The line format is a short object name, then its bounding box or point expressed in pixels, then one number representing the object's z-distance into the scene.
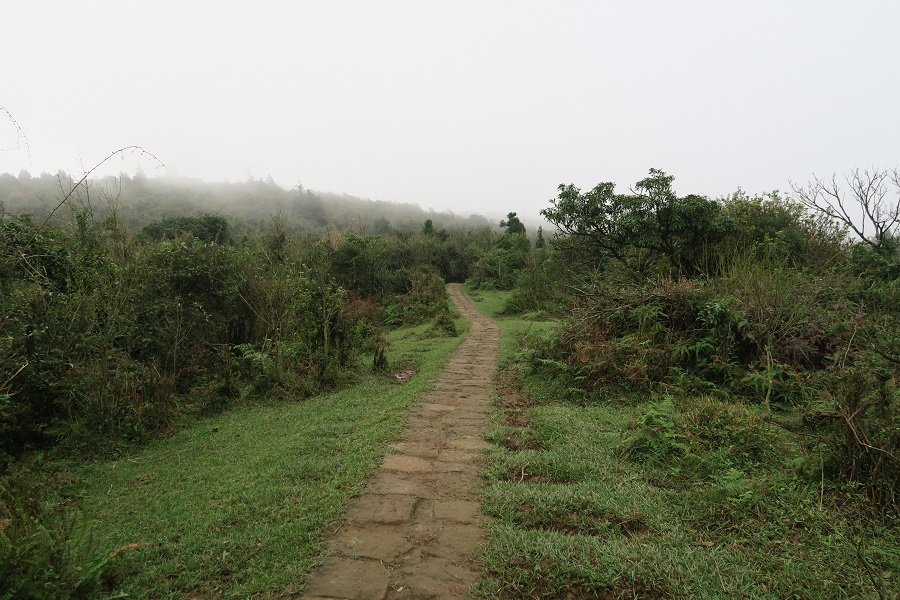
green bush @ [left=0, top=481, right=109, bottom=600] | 2.07
